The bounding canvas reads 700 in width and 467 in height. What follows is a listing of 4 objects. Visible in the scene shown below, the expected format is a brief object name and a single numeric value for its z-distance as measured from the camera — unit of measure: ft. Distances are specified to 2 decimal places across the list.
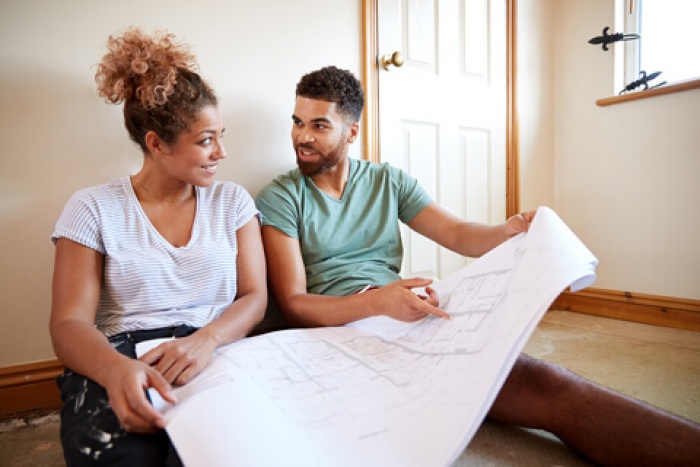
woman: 2.26
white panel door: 4.93
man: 2.21
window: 5.53
